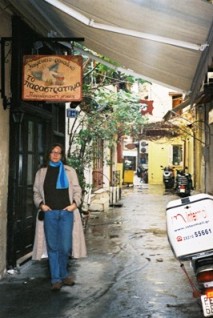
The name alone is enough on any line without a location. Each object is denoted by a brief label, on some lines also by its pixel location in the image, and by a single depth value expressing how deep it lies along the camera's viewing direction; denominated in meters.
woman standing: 6.39
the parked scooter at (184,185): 21.33
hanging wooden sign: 6.79
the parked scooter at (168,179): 29.62
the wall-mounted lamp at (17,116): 7.05
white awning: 4.84
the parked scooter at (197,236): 4.40
